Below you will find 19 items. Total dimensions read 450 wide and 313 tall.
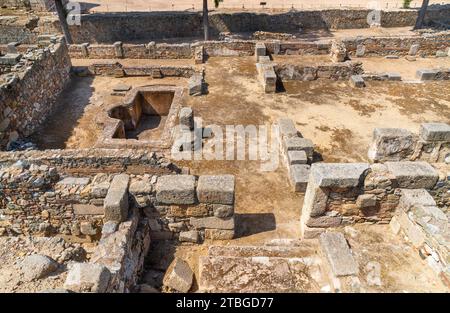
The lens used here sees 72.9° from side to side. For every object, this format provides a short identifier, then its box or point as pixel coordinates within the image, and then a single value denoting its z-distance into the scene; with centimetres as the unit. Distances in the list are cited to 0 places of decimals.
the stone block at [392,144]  789
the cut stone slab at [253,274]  474
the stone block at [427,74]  1367
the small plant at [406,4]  2693
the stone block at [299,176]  766
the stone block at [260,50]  1520
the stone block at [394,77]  1361
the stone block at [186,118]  990
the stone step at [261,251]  530
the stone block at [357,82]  1319
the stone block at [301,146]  849
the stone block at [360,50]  1616
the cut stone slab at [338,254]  474
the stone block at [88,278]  374
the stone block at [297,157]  818
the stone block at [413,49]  1634
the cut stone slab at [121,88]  1323
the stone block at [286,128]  915
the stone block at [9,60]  1227
